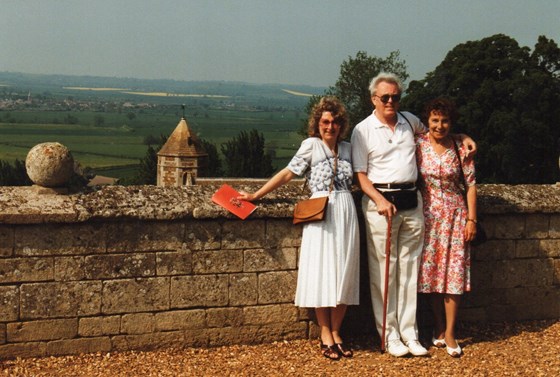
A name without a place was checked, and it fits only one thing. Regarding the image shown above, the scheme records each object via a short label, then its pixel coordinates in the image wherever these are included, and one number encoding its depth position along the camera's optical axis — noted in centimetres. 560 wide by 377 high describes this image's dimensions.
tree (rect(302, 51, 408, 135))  4849
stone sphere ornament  493
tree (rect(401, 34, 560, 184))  3606
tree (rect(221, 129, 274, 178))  5003
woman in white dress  503
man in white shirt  511
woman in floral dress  525
